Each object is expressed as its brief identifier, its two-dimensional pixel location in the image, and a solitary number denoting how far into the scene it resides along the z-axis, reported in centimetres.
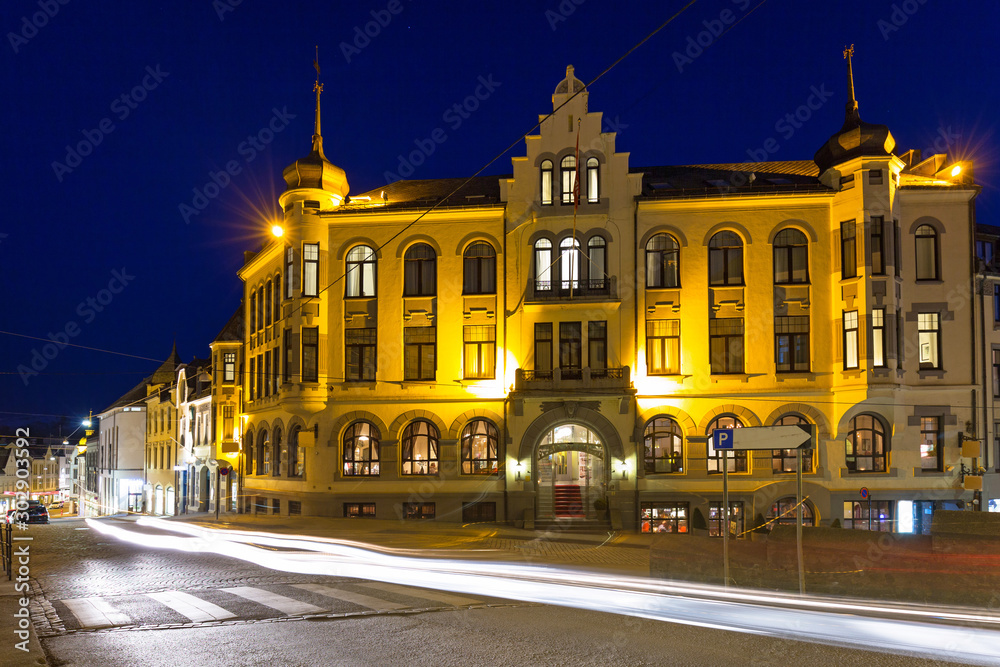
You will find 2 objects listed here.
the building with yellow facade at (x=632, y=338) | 3038
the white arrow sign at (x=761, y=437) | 1330
